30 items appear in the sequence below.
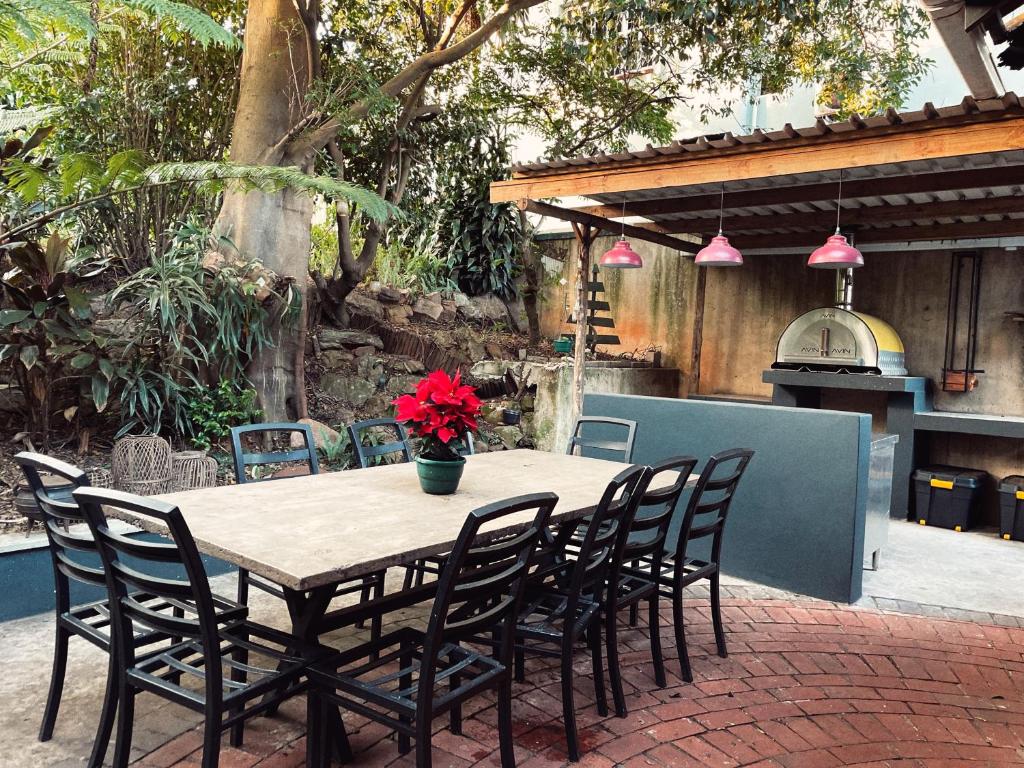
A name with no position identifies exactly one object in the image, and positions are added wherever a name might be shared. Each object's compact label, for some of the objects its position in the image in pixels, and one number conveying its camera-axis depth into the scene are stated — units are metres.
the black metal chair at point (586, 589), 2.34
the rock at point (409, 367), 7.27
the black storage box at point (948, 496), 5.92
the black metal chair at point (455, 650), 1.83
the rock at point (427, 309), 8.19
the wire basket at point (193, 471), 4.23
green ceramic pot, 2.69
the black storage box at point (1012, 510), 5.66
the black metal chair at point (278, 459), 2.85
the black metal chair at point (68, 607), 2.04
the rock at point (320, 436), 5.50
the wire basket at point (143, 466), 4.03
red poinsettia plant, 2.63
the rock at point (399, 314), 7.90
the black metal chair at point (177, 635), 1.74
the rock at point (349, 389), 6.80
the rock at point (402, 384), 7.10
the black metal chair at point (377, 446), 3.26
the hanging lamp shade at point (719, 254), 4.98
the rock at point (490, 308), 8.88
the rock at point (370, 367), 7.05
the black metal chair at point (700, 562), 2.85
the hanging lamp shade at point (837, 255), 4.74
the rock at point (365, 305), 7.63
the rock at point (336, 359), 6.96
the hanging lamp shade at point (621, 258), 5.52
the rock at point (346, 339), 7.04
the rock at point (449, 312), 8.41
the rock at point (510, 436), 7.30
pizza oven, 6.44
